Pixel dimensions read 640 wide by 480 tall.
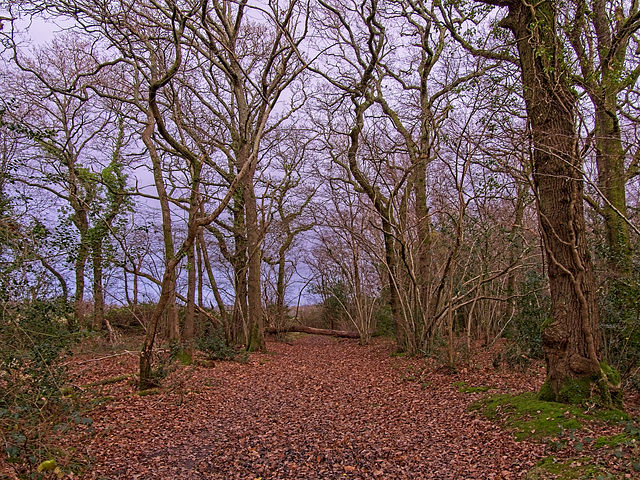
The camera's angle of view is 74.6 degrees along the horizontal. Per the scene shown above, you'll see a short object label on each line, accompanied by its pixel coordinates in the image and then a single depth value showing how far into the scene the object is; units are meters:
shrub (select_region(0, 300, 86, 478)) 3.76
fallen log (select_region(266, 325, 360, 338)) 18.75
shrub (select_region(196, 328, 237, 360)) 10.80
